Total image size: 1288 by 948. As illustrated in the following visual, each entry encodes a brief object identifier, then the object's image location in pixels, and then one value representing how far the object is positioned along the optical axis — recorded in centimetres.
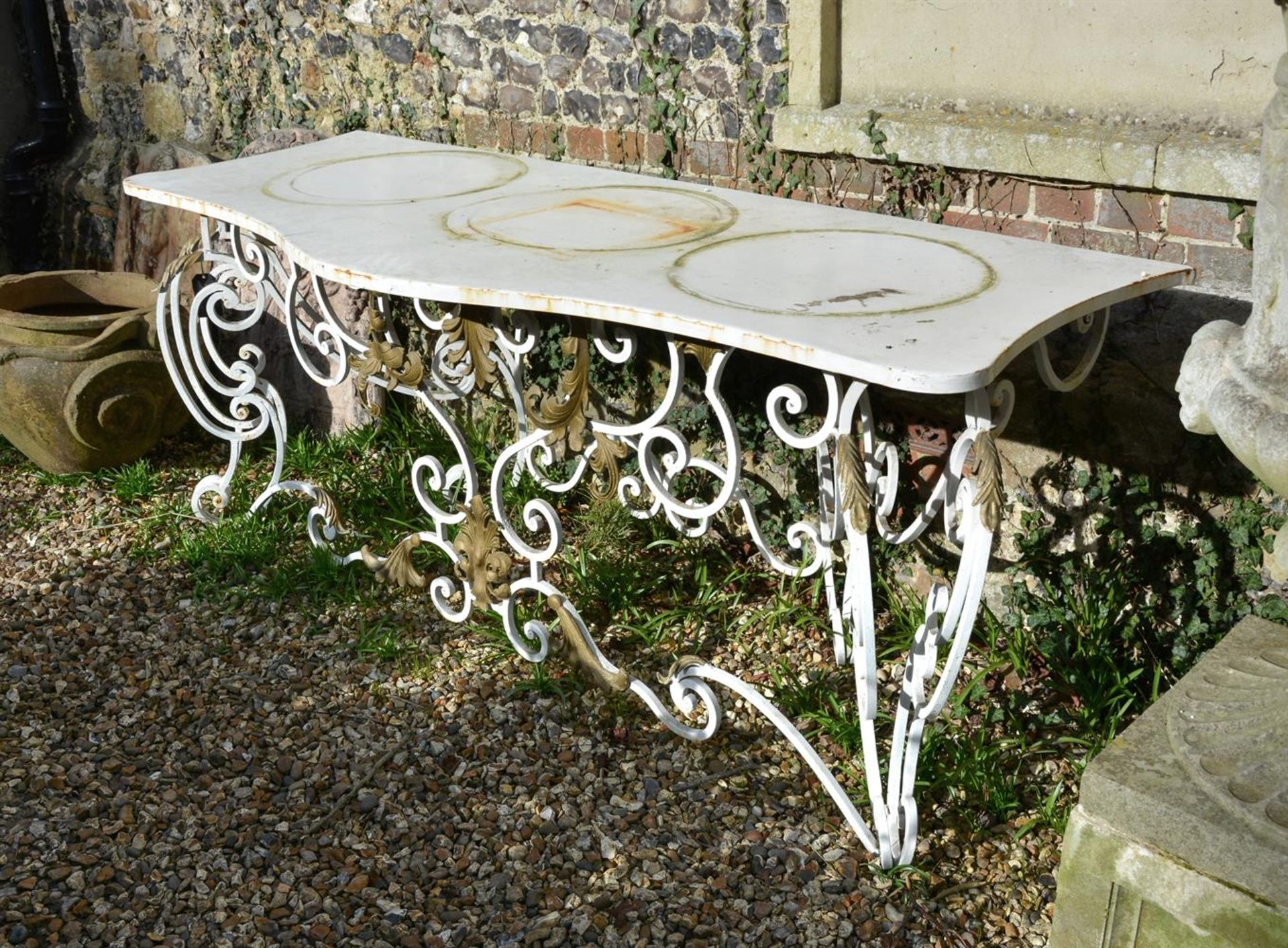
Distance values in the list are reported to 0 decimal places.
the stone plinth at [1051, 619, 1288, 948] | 203
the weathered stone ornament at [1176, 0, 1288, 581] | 168
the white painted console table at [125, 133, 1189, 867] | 253
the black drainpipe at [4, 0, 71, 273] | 566
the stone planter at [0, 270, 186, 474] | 451
